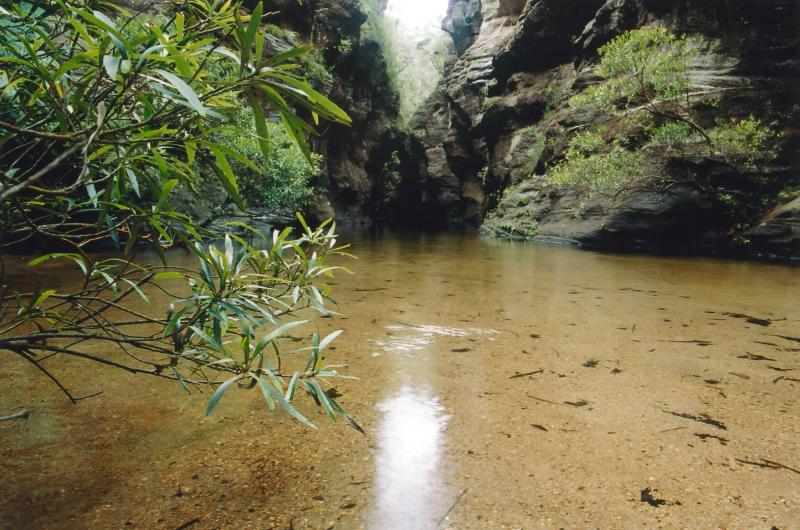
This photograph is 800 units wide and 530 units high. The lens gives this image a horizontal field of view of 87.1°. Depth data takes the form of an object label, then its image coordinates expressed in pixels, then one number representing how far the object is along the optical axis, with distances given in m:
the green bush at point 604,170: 10.02
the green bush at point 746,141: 8.80
